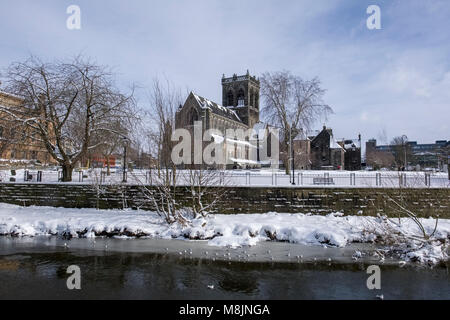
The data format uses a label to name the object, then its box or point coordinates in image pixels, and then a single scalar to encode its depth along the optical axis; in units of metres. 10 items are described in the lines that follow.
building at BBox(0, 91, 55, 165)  19.69
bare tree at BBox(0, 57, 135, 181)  20.02
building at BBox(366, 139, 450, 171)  66.51
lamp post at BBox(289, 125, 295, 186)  37.52
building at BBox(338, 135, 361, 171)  73.88
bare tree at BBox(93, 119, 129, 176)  21.12
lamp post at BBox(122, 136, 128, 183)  20.33
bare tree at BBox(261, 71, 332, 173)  38.91
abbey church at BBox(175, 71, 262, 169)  61.03
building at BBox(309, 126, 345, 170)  67.62
